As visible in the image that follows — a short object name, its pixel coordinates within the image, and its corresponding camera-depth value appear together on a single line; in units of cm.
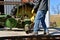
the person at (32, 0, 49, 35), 437
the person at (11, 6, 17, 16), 536
